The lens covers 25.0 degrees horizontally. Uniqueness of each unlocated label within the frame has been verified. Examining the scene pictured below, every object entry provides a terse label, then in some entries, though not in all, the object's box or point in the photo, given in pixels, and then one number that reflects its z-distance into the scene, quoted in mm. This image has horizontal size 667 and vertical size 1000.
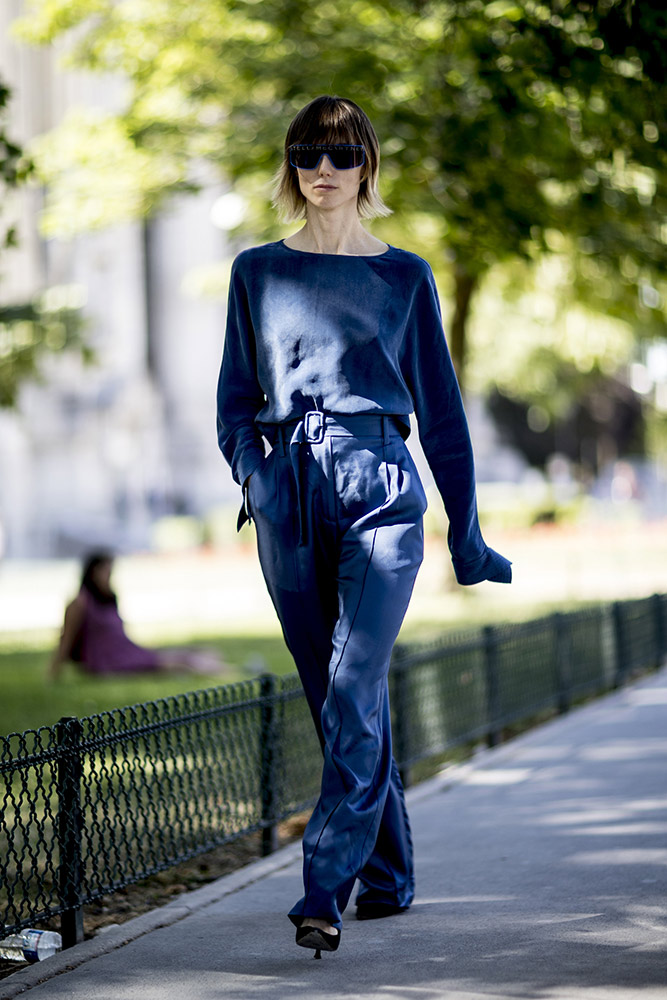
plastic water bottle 4094
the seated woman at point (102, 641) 12453
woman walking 3818
